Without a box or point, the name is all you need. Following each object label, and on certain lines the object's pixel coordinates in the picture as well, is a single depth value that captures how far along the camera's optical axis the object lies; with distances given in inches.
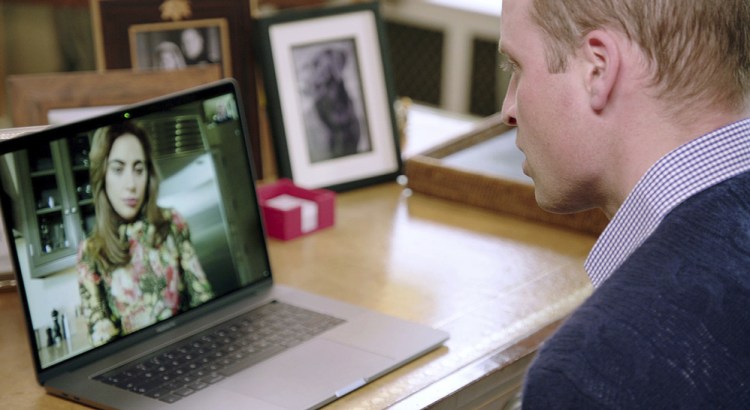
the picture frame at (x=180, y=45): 101.1
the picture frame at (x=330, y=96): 105.0
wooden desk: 85.0
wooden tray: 102.7
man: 69.2
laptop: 82.6
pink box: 99.6
